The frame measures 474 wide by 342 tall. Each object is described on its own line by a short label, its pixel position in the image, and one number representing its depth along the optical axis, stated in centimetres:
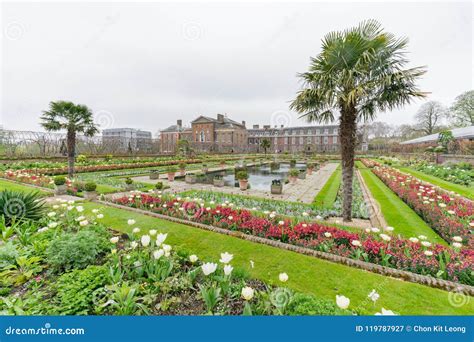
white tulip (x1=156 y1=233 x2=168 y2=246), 294
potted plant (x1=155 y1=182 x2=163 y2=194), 1072
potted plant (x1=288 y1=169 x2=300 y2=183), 1459
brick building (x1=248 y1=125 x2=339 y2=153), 5981
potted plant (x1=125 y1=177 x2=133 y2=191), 1130
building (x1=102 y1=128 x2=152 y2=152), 3198
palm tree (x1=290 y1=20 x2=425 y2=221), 554
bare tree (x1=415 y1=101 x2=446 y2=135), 4588
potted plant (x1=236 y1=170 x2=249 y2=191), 1185
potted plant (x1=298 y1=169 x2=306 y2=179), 1608
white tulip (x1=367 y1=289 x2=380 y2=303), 209
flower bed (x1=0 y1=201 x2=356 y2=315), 246
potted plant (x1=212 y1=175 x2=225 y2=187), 1319
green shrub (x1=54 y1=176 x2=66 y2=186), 942
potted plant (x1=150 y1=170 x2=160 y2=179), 1544
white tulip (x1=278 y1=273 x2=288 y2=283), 231
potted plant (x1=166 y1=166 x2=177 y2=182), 1514
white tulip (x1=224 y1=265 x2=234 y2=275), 248
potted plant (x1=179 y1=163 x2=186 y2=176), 1754
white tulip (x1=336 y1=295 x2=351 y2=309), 185
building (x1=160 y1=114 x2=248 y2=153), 5847
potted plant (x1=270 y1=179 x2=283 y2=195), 1091
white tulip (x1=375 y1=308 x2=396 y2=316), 182
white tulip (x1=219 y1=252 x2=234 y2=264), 253
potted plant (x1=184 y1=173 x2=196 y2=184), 1396
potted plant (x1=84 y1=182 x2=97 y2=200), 868
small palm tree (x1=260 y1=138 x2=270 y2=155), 4756
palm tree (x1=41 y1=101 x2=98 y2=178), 1338
